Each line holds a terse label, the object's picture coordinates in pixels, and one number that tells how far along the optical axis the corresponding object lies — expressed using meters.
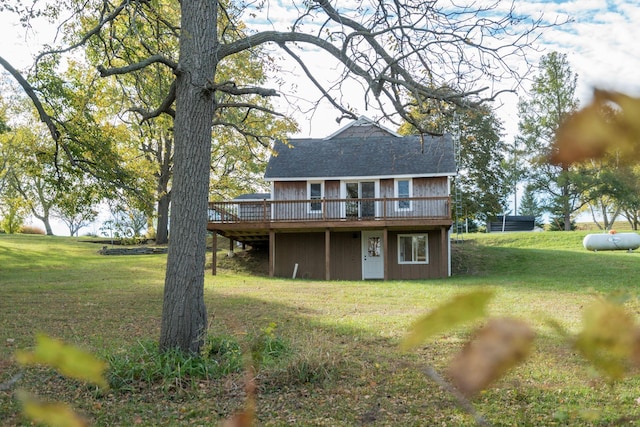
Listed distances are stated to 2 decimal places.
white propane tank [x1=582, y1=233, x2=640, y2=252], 25.19
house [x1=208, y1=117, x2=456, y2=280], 20.30
